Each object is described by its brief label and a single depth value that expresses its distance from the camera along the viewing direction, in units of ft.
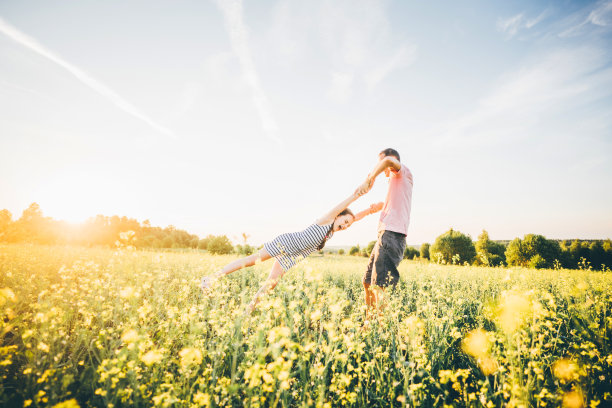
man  11.79
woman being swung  11.32
